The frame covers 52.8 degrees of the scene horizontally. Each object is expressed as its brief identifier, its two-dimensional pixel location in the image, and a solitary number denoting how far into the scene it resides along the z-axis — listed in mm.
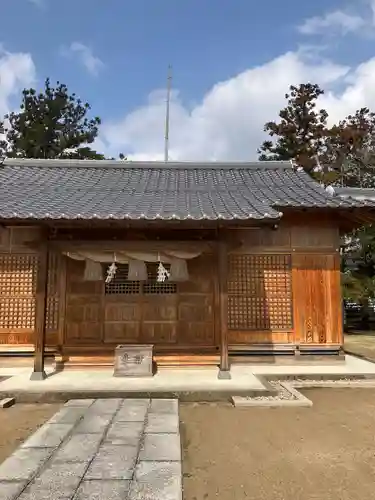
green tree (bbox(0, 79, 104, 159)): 29781
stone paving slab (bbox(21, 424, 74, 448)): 4133
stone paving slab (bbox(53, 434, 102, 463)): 3760
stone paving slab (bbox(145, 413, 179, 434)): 4613
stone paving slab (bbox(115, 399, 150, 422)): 5115
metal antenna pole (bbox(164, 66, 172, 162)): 19503
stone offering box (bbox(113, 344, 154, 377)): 7332
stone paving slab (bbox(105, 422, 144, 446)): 4246
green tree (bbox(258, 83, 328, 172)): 29453
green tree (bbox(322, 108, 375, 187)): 24656
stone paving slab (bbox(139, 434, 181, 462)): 3809
